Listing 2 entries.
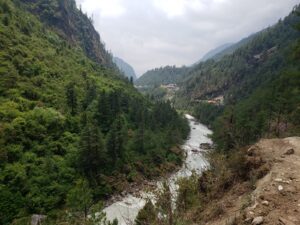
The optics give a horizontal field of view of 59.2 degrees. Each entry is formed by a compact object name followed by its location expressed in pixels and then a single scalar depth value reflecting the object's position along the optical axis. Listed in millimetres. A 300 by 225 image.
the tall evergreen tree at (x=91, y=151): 53344
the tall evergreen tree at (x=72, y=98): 69562
